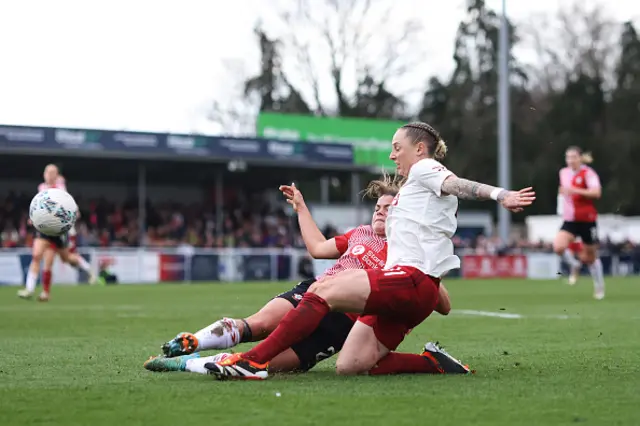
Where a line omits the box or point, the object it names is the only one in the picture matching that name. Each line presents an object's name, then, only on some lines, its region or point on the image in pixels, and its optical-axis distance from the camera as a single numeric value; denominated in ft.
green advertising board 157.28
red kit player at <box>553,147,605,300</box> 60.39
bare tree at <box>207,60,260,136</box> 182.60
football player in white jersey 19.90
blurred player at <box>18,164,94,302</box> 59.47
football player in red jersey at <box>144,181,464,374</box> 21.70
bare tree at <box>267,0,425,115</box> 173.27
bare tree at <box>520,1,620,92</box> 171.01
